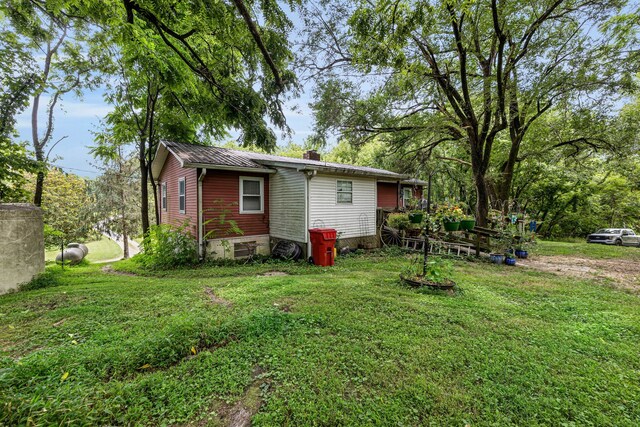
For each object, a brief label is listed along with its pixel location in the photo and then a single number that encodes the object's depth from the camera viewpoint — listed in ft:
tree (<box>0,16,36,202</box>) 27.04
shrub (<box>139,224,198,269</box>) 26.25
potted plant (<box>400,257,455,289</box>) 17.20
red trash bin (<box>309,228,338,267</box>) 26.22
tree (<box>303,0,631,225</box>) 26.13
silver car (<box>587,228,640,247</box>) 54.43
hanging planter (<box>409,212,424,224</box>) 32.85
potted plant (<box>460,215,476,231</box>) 28.17
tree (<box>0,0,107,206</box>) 35.78
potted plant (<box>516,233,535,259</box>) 30.55
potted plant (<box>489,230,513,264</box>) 27.86
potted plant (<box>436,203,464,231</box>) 26.58
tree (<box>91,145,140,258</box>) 49.62
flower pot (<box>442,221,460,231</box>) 26.71
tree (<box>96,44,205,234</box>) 36.65
